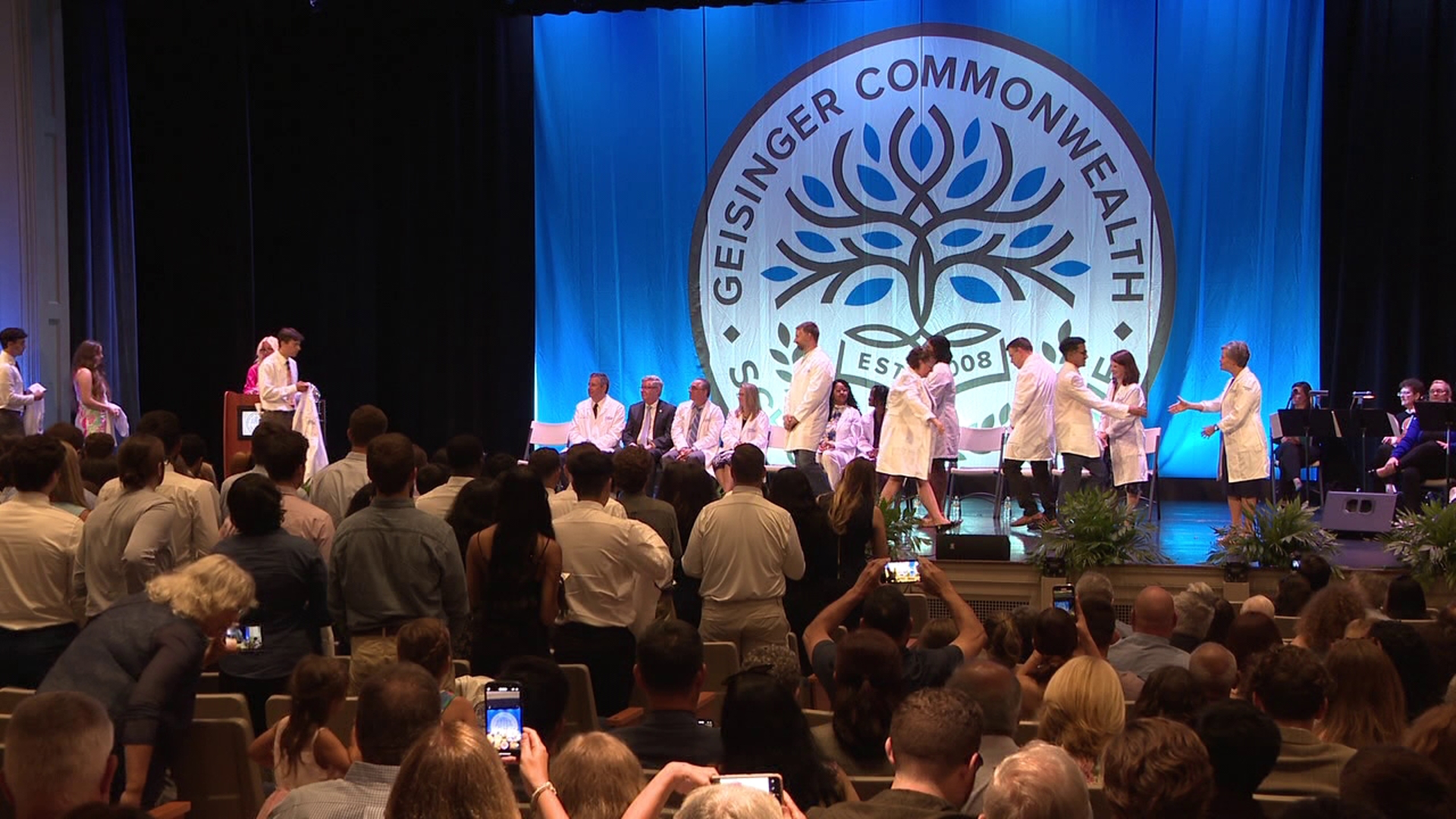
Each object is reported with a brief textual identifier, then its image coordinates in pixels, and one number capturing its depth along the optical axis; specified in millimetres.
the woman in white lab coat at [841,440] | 11000
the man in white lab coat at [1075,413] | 9602
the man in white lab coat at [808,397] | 10516
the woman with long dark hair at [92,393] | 10031
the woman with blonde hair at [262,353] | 10952
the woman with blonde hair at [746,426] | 11133
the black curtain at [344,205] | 11633
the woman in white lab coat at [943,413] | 10164
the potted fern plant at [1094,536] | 7648
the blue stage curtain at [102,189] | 10898
